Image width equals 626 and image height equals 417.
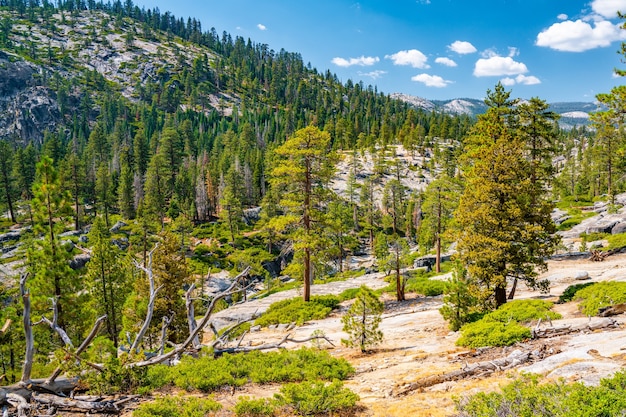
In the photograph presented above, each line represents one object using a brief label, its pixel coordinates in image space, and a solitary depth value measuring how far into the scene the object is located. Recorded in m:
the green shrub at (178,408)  7.03
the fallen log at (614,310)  12.21
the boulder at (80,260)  59.00
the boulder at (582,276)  19.86
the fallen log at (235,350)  13.12
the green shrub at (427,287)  25.67
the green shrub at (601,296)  12.83
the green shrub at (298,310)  23.17
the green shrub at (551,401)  5.24
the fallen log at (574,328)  11.12
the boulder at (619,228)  33.70
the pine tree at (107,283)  23.69
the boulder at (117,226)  71.00
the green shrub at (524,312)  13.48
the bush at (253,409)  7.66
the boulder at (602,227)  35.09
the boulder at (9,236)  64.67
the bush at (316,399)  7.69
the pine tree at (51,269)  15.03
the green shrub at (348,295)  28.06
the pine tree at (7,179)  70.62
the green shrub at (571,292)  15.98
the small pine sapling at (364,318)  14.12
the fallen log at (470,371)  9.12
